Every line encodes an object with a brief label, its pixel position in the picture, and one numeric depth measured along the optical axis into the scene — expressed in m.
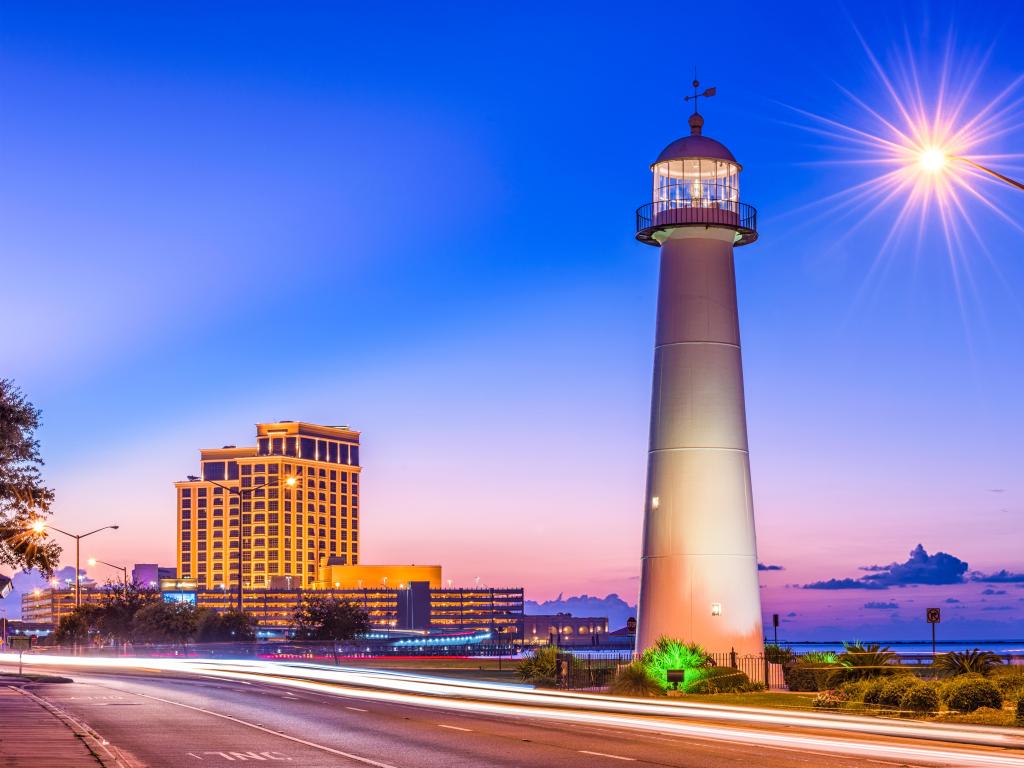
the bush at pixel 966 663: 39.06
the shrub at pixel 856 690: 36.31
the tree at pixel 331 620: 104.56
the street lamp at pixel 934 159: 22.97
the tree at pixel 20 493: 38.81
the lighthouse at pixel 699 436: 46.28
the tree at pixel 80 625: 120.88
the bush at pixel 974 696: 32.78
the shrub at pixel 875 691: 35.55
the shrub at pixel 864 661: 40.97
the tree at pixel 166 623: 106.38
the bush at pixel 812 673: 41.84
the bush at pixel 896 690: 34.50
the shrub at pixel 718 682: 42.50
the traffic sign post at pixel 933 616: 50.34
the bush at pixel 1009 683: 34.03
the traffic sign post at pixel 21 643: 55.74
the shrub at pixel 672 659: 43.00
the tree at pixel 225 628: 96.88
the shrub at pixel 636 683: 41.94
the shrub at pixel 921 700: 33.53
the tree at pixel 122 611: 115.56
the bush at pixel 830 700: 36.12
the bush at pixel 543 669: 47.03
